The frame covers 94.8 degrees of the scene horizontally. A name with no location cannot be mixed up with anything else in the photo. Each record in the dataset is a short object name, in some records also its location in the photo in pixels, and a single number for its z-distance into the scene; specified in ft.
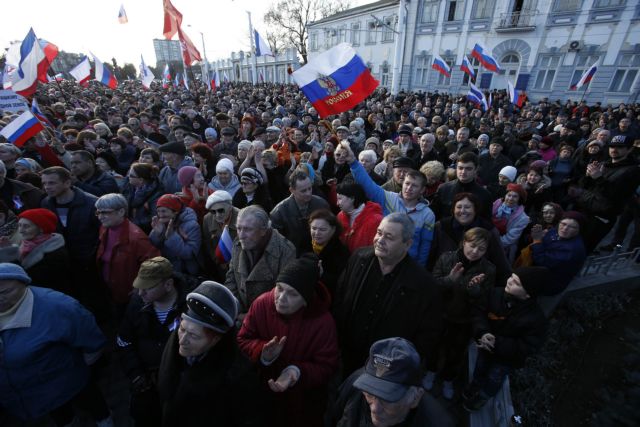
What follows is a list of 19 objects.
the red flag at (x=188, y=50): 45.32
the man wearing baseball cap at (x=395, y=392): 4.91
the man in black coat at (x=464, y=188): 12.48
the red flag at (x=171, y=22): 43.24
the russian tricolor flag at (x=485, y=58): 37.46
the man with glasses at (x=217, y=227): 10.25
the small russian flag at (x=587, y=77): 37.29
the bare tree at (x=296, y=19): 135.33
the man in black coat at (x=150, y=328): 7.23
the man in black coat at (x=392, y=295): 7.26
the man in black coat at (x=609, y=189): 15.19
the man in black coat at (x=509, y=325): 8.13
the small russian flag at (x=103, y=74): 43.89
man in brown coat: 8.14
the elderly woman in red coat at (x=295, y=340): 6.38
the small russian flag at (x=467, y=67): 37.54
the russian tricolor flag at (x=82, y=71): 41.06
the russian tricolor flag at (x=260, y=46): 52.90
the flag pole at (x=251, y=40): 61.31
